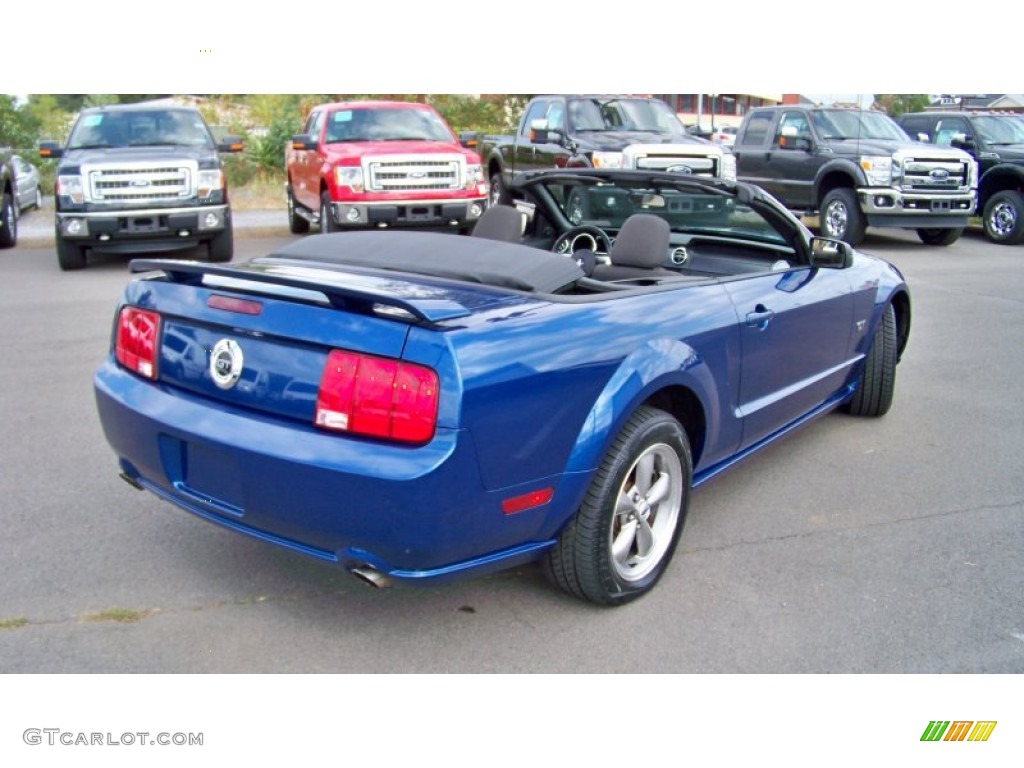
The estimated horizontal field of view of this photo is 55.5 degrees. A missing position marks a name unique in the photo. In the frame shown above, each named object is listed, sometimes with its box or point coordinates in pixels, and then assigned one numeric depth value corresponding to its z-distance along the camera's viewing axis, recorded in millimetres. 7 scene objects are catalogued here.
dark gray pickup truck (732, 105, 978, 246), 13859
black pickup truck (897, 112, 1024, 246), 15172
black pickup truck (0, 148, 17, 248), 13305
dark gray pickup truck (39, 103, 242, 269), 10805
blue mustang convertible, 2809
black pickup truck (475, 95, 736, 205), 12539
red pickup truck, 11703
